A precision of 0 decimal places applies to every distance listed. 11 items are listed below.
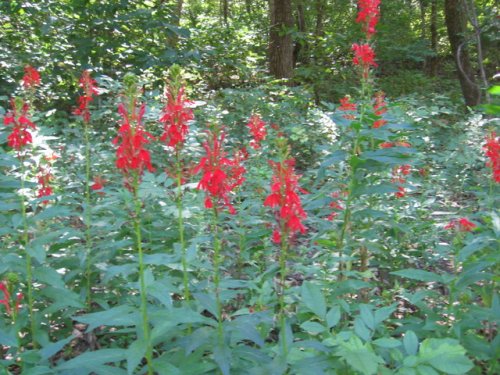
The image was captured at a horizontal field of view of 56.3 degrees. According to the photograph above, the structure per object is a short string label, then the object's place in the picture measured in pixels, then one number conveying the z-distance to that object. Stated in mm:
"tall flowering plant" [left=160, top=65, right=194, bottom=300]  1981
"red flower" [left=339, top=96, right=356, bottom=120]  3668
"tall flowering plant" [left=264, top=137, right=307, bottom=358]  1604
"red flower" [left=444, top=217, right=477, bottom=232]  2275
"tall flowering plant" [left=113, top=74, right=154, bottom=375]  1709
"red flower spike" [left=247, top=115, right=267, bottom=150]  4152
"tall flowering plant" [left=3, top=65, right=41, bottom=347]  2233
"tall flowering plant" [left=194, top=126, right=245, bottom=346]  1776
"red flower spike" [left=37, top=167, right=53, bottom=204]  3065
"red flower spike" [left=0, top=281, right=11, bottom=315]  2070
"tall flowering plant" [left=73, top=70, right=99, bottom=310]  2609
